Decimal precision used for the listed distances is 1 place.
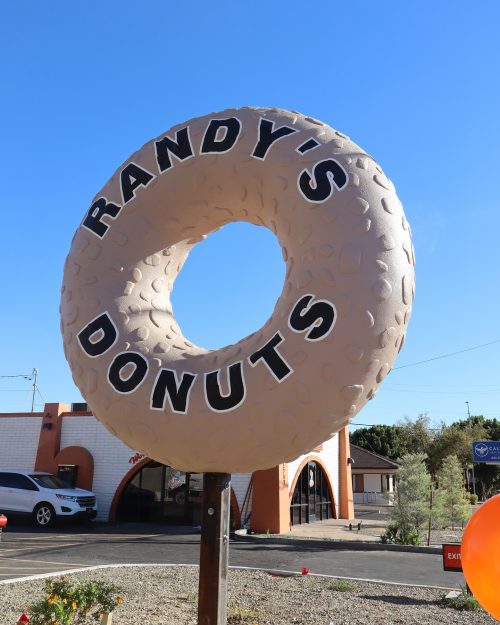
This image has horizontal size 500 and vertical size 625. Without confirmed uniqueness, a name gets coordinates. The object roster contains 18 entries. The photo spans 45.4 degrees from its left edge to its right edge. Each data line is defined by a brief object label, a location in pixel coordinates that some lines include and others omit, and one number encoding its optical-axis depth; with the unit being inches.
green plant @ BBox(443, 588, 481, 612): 262.8
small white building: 1421.0
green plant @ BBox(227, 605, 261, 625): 227.5
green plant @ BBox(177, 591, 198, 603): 261.3
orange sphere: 119.4
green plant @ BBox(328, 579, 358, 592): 291.0
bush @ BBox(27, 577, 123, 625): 183.3
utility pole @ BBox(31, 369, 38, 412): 1593.3
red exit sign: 270.0
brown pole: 165.0
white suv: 583.8
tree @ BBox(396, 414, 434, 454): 1341.0
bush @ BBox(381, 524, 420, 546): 506.9
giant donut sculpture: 144.9
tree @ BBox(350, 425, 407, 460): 2200.7
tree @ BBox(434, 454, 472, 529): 619.5
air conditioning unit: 751.7
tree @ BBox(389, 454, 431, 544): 514.6
